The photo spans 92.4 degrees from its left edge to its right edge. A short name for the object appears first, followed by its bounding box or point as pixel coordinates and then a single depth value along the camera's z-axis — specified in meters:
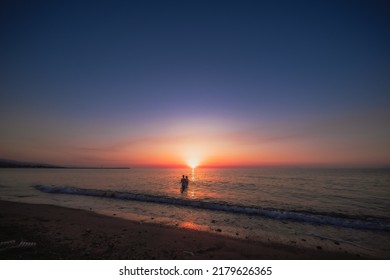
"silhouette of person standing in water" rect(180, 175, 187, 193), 28.42
